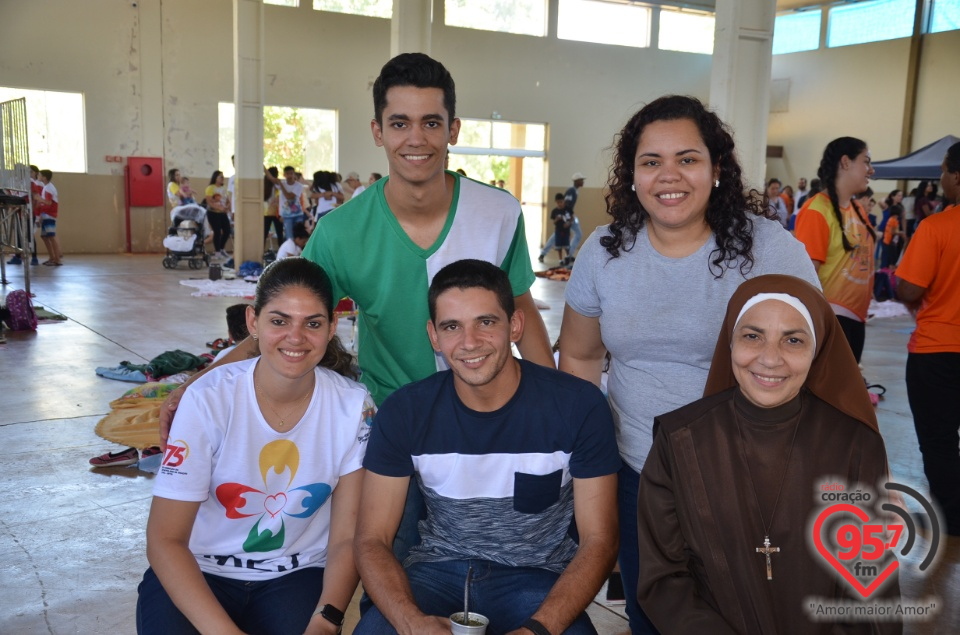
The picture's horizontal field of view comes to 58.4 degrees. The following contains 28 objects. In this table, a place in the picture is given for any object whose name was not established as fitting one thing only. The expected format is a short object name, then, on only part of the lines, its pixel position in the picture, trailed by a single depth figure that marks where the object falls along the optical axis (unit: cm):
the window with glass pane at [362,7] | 1855
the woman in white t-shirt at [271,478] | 230
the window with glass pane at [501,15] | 1969
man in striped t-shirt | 231
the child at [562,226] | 1753
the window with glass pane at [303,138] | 1878
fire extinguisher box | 1772
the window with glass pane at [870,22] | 1961
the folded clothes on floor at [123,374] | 698
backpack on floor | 898
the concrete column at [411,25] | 1201
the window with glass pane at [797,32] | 2153
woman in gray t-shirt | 230
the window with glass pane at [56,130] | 1689
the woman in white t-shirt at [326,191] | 1444
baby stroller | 1533
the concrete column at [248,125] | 1416
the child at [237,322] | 582
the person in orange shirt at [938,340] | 393
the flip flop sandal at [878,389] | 713
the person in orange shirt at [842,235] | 468
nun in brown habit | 197
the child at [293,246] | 1183
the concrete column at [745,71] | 807
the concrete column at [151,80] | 1730
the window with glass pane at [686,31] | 2191
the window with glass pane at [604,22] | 2078
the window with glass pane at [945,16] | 1867
